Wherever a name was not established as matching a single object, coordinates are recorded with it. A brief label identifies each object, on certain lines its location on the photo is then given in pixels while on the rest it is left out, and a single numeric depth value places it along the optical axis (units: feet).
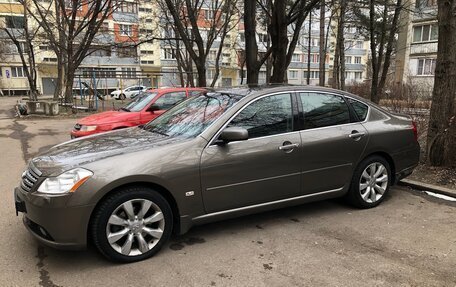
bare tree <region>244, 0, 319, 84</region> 33.50
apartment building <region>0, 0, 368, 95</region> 154.61
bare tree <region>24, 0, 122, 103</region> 66.69
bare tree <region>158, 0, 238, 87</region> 44.77
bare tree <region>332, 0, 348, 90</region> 61.32
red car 28.66
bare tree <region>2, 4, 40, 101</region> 81.35
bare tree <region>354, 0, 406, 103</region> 49.19
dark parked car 11.57
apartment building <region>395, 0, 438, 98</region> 123.03
